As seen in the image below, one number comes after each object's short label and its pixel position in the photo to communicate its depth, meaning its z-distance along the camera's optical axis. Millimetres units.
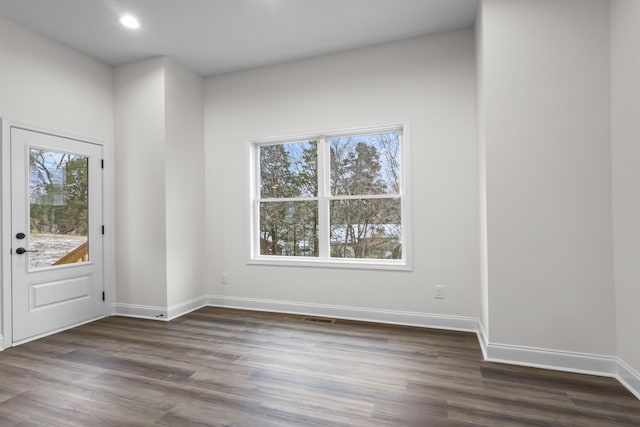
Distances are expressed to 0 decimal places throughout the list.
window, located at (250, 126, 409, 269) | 3818
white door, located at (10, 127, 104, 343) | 3252
